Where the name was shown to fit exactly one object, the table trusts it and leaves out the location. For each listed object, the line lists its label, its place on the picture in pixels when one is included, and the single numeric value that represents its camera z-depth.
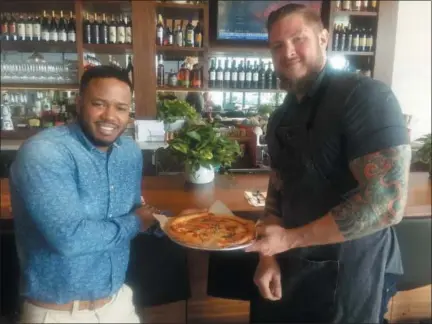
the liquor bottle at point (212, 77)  2.58
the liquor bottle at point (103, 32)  2.27
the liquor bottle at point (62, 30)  2.26
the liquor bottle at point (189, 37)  2.43
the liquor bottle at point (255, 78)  2.61
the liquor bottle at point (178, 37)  2.42
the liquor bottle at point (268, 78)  2.61
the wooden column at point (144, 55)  2.29
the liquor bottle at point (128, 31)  2.33
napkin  1.07
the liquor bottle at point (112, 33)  2.30
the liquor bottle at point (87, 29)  2.26
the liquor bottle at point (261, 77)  2.61
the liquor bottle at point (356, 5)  2.52
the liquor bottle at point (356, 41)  2.57
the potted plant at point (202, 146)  1.16
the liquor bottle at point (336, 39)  2.55
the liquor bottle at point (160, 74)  2.49
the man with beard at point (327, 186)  0.61
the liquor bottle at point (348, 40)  2.56
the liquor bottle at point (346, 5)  2.51
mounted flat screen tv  2.44
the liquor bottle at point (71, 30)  2.27
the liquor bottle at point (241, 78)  2.60
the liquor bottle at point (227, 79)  2.59
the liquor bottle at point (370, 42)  2.58
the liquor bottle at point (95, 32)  2.25
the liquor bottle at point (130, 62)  2.28
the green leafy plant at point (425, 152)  1.38
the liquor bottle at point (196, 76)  2.52
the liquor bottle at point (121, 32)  2.32
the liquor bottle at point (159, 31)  2.38
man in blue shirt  0.60
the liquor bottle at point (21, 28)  2.19
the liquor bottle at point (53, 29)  2.25
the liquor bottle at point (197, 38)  2.44
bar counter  0.83
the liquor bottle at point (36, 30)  2.23
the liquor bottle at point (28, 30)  2.20
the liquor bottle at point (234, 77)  2.60
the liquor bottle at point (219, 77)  2.59
